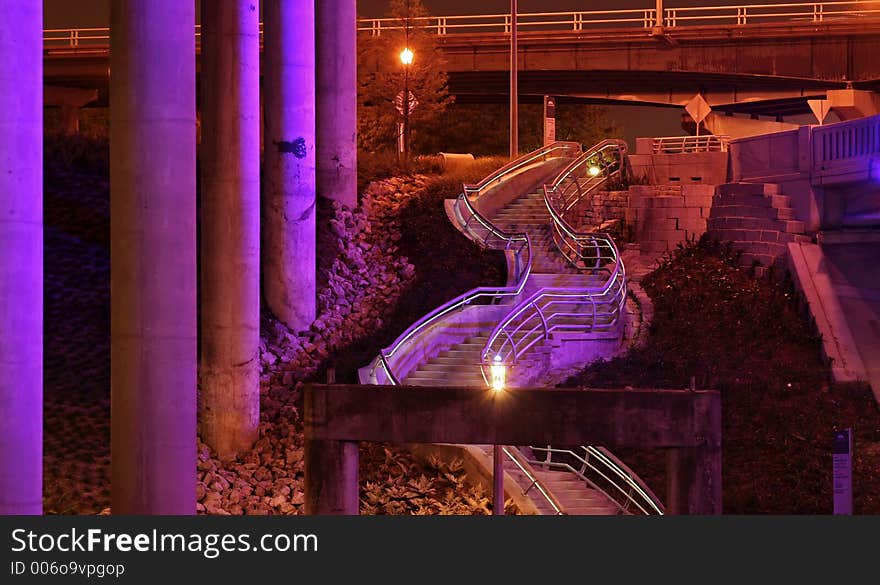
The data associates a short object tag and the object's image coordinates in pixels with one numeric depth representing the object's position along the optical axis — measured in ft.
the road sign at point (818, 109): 169.54
